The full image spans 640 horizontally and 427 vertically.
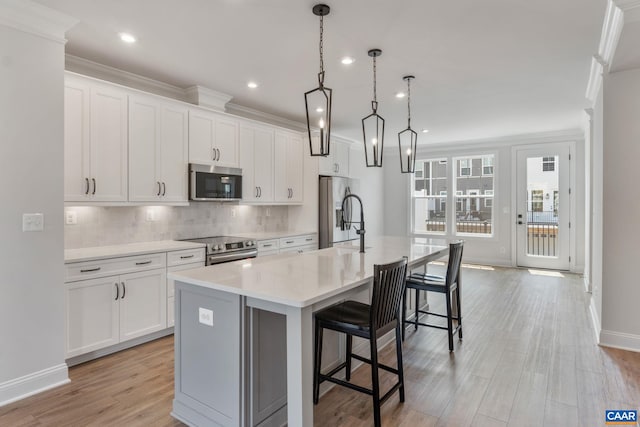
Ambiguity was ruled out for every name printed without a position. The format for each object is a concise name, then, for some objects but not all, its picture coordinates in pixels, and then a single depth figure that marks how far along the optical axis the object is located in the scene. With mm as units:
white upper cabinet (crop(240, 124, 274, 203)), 4602
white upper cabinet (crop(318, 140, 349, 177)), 5695
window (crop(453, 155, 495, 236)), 7430
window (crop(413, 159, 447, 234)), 7977
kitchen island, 1676
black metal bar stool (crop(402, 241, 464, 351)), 3080
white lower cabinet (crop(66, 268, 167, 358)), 2803
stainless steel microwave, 3930
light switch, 2429
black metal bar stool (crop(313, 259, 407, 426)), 2010
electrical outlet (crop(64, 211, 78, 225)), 3232
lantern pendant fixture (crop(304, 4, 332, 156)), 2347
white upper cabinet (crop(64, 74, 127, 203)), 2928
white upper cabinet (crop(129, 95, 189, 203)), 3414
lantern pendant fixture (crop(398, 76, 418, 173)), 3733
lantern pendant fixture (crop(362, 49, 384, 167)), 3114
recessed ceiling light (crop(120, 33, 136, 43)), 2820
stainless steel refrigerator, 5441
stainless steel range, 3814
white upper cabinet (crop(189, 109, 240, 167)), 3967
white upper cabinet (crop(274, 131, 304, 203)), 5129
